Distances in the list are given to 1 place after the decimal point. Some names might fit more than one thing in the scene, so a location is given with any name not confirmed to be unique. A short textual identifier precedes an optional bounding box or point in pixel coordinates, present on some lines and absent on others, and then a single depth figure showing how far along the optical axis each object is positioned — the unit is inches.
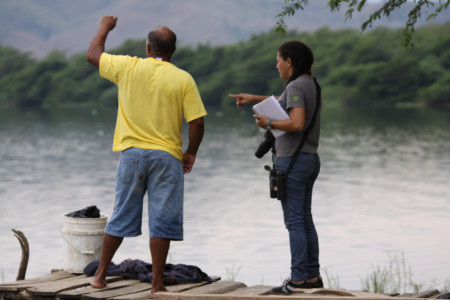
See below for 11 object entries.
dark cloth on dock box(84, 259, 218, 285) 518.0
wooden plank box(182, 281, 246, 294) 497.4
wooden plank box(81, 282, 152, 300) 475.8
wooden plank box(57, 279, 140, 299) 478.4
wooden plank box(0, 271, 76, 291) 501.7
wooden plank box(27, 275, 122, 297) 484.1
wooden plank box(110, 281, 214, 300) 475.2
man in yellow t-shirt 477.7
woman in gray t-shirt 492.1
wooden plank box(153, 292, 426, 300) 448.4
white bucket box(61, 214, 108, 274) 563.8
